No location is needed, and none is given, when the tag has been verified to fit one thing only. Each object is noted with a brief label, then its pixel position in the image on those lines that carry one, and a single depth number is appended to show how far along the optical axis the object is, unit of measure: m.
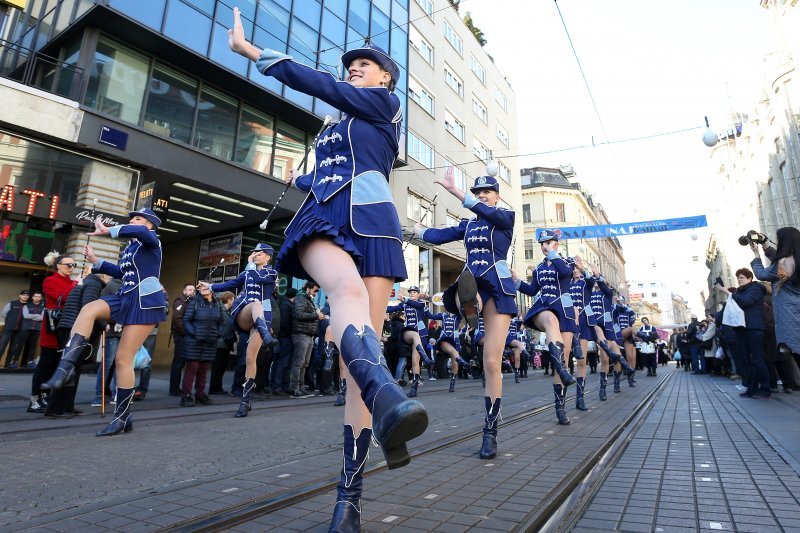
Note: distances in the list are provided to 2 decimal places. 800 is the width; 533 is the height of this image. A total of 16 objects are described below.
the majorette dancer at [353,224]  2.02
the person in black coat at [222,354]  9.02
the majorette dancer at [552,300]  5.98
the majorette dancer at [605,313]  10.38
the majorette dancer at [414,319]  10.26
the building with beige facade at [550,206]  49.84
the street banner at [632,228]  21.97
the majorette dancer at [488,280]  4.00
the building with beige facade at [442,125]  25.02
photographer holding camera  5.00
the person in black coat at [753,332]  8.09
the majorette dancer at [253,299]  6.57
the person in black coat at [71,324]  5.57
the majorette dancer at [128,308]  4.61
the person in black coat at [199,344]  7.22
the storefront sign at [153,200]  13.12
